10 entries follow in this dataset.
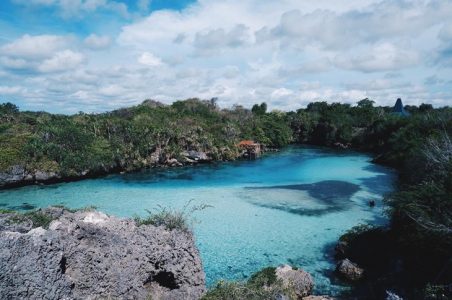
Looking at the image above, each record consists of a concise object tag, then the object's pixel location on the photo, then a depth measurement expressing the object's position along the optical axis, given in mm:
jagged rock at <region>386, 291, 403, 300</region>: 9053
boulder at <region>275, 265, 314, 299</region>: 13537
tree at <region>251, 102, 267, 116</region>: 89069
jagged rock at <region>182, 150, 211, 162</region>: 47069
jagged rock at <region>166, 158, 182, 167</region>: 45281
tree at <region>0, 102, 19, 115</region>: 55594
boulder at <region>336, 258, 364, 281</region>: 14934
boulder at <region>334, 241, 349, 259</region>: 17062
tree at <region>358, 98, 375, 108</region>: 78812
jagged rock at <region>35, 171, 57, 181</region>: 35125
